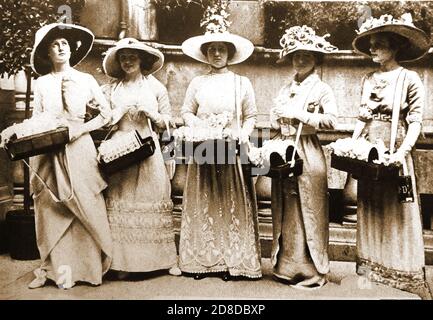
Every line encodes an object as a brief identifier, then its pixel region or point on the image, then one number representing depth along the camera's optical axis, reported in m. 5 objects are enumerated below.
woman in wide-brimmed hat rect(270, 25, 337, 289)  3.66
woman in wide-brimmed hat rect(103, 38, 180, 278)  3.82
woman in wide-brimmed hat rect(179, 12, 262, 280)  3.78
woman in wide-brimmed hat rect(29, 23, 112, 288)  3.77
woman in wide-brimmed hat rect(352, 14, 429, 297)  3.56
